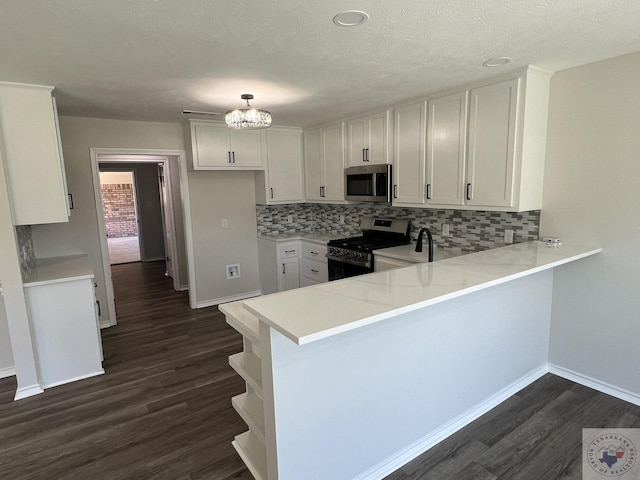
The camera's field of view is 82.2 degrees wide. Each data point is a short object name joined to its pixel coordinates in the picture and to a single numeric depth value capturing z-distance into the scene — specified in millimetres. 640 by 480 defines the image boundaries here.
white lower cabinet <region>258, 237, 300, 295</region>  4695
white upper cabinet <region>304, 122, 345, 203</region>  4277
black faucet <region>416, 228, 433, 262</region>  2531
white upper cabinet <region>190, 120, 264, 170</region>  4199
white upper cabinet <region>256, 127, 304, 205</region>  4695
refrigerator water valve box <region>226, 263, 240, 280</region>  4992
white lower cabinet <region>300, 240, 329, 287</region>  4348
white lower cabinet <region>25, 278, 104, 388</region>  2889
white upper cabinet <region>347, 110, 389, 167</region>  3652
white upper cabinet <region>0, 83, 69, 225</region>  2609
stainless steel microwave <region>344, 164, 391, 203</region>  3680
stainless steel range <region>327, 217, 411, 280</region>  3671
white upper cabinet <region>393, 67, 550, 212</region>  2625
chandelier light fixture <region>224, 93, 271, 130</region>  2689
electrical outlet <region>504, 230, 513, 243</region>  3094
